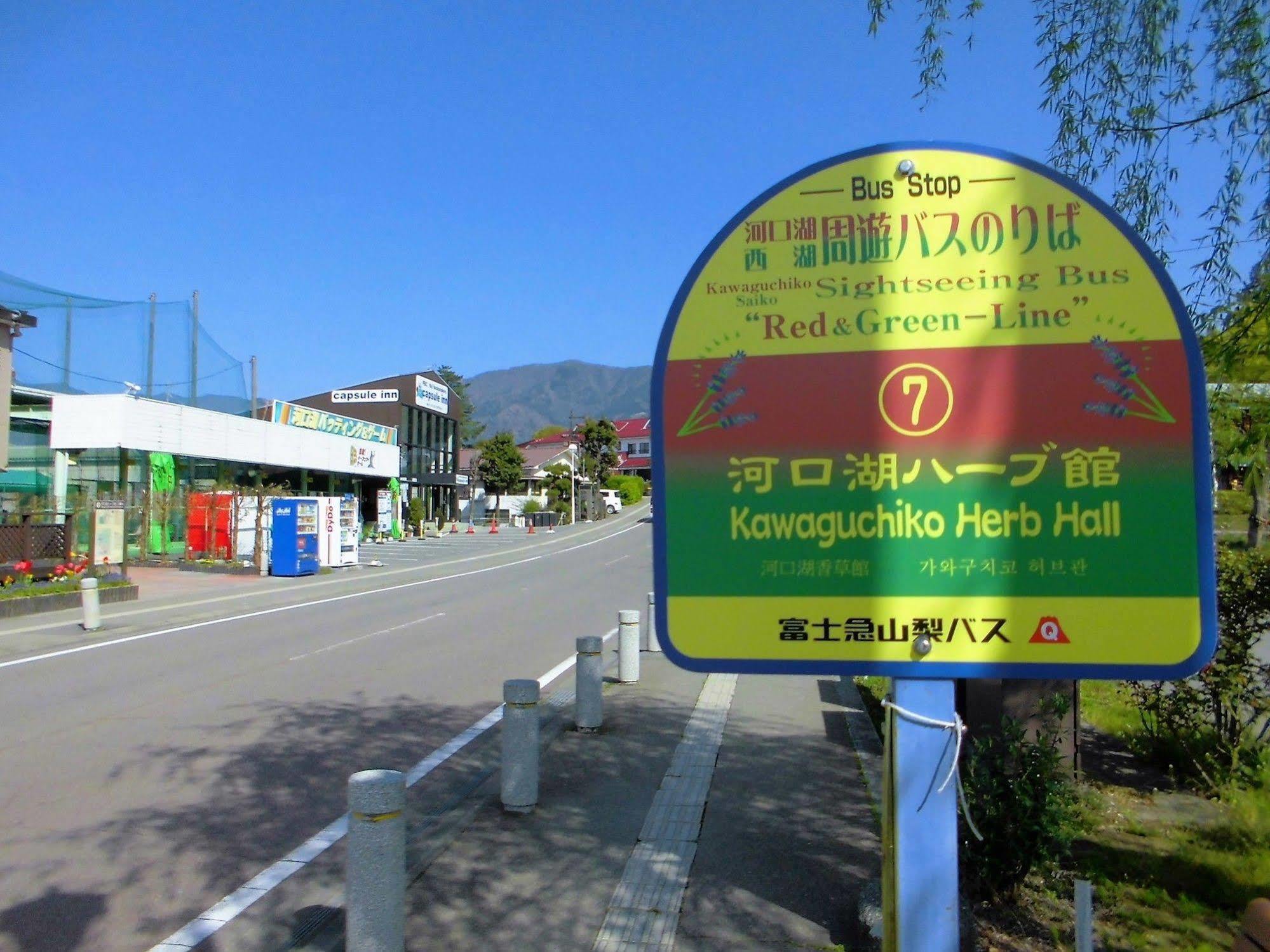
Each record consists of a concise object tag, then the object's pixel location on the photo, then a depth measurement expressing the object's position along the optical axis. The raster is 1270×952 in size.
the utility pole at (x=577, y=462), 77.88
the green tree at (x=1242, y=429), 5.48
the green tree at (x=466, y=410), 121.50
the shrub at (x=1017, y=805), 4.17
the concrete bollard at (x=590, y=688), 7.98
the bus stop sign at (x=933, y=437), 2.58
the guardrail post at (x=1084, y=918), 3.08
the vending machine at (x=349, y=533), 30.36
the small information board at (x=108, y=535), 22.95
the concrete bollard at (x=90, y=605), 14.91
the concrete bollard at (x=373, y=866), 3.94
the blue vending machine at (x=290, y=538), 26.39
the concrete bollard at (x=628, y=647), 10.10
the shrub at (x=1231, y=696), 6.04
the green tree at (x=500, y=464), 76.06
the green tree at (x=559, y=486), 75.44
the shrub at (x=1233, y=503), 6.72
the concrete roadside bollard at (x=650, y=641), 13.08
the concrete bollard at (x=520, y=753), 5.94
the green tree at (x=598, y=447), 89.12
